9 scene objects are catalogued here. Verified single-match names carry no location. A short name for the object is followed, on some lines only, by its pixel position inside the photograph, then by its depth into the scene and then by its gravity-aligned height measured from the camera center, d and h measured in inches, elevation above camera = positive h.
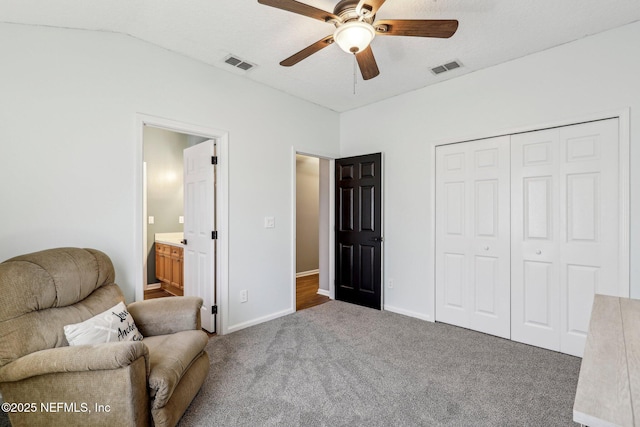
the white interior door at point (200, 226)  125.5 -5.5
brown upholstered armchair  56.4 -29.6
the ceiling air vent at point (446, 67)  118.1 +58.7
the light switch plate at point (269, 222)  139.3 -4.0
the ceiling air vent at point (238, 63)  114.6 +59.0
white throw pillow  65.3 -26.2
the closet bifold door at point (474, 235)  119.7 -9.1
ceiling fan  65.6 +44.4
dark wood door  153.8 -8.8
